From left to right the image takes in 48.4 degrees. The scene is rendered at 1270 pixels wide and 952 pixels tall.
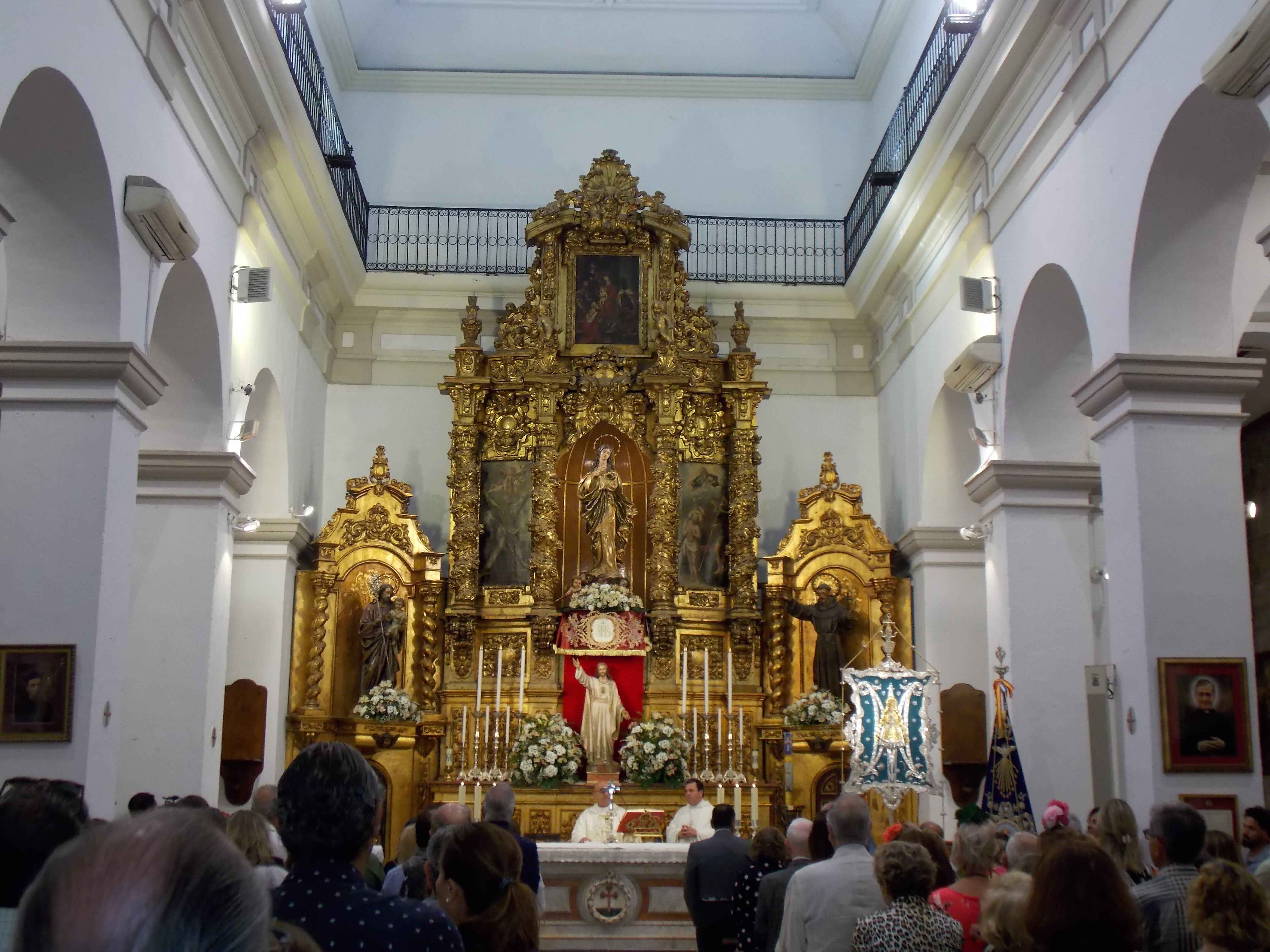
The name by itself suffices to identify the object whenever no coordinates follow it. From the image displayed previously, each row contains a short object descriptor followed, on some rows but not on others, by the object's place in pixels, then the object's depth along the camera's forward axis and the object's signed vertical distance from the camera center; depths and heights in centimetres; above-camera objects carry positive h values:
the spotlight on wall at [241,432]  1203 +247
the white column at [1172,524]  866 +129
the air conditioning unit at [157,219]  892 +319
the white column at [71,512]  861 +128
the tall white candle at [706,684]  1328 +41
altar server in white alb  1040 -71
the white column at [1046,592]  1123 +112
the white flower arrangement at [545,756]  1318 -28
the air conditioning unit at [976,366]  1161 +300
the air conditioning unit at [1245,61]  634 +307
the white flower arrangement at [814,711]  1416 +18
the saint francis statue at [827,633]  1478 +99
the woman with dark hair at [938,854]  567 -49
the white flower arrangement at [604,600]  1455 +129
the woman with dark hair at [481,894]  381 -45
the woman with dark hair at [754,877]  672 -71
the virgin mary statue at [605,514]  1500 +225
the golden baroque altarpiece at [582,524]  1487 +216
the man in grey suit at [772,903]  617 -76
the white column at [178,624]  1119 +79
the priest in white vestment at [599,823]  1102 -75
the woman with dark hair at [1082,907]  345 -42
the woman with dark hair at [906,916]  446 -58
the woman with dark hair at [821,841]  582 -46
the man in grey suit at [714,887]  734 -82
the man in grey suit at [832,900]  511 -61
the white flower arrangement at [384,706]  1416 +19
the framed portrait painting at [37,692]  836 +17
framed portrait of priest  846 +11
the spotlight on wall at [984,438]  1194 +245
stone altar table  973 -117
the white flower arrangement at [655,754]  1315 -24
